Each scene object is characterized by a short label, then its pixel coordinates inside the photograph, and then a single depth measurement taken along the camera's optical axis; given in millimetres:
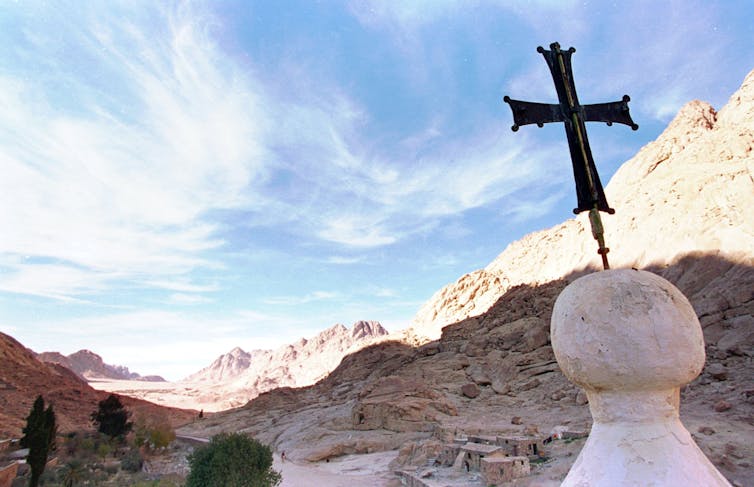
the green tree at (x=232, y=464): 15891
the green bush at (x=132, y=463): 25188
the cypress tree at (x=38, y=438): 19359
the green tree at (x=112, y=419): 35062
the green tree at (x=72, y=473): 20711
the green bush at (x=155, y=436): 32094
